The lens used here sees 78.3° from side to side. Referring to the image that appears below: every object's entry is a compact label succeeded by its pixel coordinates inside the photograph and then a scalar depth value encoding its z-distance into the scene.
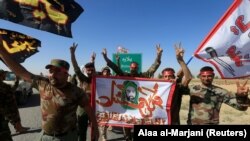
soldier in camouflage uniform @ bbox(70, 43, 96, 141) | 3.13
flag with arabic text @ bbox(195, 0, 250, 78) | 2.85
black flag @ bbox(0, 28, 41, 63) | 3.41
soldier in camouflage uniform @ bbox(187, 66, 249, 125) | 2.48
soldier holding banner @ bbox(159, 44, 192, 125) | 2.84
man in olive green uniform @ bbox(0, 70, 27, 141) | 2.37
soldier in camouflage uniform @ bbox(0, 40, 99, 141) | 2.01
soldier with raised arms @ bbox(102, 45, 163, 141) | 3.53
